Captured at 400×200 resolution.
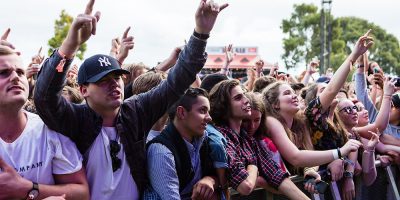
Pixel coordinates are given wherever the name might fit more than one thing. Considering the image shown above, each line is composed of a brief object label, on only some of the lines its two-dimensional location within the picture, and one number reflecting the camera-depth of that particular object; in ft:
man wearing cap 9.70
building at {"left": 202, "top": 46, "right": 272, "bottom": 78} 68.95
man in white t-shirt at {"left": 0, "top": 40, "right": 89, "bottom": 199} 9.25
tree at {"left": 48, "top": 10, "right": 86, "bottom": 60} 97.19
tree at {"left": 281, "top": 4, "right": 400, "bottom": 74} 197.57
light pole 77.44
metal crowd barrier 14.67
